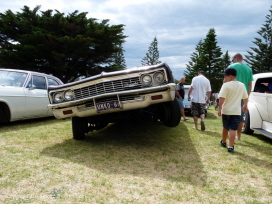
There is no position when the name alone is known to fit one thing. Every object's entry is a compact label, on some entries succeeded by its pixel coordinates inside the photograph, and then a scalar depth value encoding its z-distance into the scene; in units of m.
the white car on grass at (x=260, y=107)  4.71
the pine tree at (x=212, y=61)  40.38
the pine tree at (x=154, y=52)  46.27
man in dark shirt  7.59
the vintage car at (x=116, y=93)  3.46
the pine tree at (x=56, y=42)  15.78
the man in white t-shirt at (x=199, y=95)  6.04
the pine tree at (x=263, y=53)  37.00
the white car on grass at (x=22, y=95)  5.35
